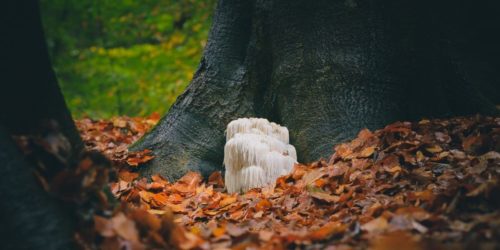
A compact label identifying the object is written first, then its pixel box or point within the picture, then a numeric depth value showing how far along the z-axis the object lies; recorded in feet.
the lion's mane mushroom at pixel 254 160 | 11.25
